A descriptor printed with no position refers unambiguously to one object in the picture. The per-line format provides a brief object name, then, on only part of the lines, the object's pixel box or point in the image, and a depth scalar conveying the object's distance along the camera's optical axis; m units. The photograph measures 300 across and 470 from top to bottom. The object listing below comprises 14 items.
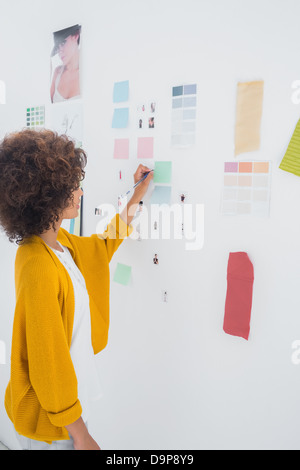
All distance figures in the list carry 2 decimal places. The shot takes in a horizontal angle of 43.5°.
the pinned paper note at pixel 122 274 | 1.29
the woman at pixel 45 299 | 0.85
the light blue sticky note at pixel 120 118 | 1.22
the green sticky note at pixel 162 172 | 1.14
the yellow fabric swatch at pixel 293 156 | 0.92
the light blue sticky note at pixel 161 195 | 1.15
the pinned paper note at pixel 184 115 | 1.07
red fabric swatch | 1.03
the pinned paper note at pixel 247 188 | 0.98
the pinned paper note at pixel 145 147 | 1.17
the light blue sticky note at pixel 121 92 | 1.21
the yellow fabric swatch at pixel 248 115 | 0.97
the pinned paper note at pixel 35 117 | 1.49
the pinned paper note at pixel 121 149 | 1.24
